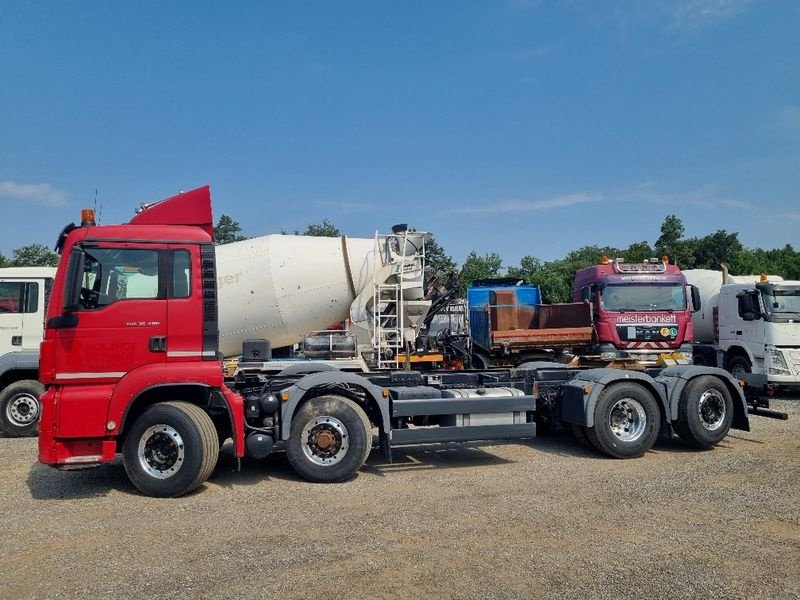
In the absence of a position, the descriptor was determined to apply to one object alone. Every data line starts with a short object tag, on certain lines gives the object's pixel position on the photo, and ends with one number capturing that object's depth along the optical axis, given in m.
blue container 13.12
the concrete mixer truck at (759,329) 14.13
